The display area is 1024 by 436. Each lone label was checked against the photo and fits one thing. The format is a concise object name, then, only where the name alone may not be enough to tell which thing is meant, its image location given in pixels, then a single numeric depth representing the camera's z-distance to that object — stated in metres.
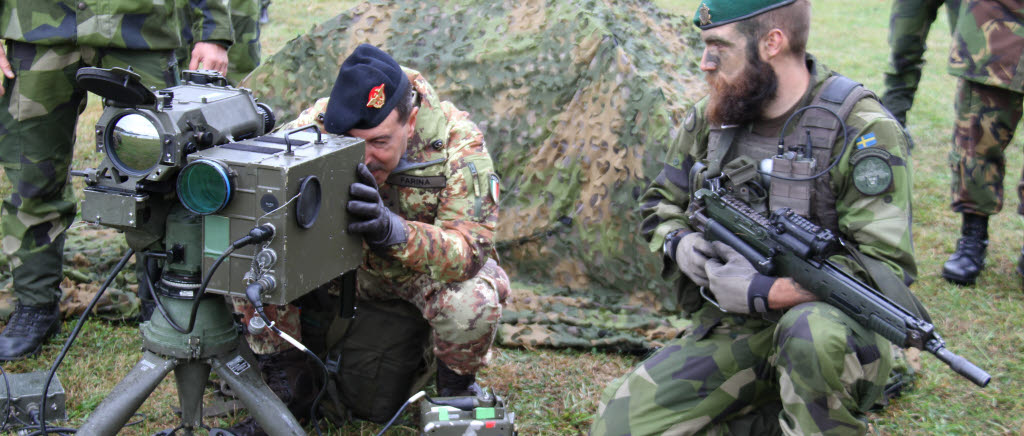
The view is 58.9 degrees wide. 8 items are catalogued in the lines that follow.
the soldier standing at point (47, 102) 3.89
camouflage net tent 4.55
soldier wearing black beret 3.03
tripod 2.68
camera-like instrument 2.45
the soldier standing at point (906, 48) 6.13
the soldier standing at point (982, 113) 4.96
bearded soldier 2.75
